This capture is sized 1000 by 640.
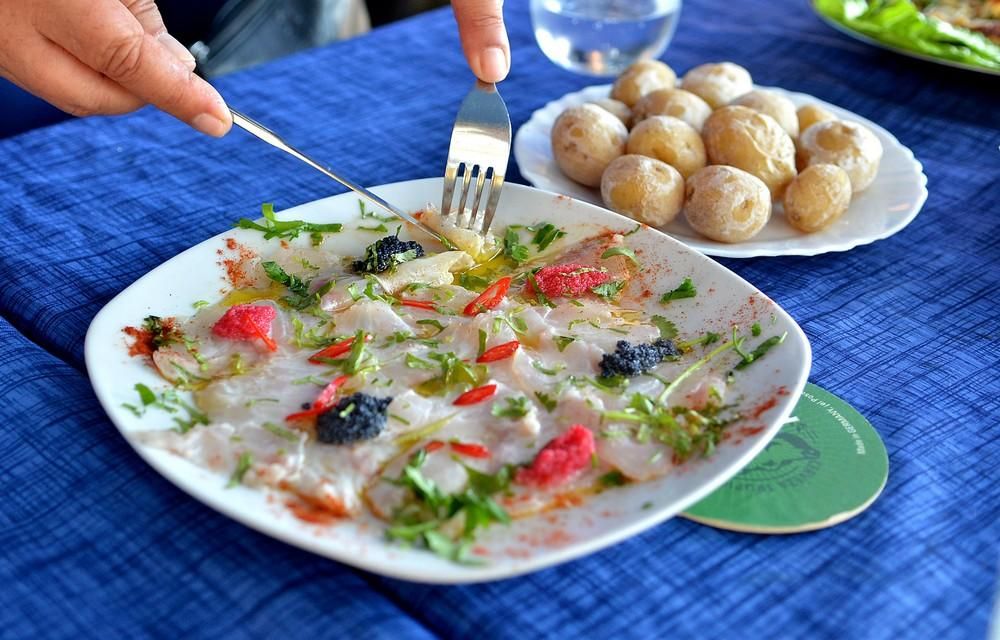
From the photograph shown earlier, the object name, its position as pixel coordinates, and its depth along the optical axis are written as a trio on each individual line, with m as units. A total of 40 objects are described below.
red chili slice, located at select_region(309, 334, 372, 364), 0.50
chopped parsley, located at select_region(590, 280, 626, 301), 0.55
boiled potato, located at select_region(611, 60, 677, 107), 0.68
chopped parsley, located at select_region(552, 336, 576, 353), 0.51
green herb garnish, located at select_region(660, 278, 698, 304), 0.54
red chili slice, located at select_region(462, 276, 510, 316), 0.53
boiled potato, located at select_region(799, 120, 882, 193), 0.62
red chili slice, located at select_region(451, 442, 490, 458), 0.45
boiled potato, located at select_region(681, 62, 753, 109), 0.67
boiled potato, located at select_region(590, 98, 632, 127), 0.66
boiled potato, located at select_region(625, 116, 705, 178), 0.61
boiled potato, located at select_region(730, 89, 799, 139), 0.64
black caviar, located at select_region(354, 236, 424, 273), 0.56
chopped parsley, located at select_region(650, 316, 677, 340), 0.53
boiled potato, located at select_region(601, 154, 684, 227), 0.59
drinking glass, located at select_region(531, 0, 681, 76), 0.76
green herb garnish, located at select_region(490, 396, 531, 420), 0.47
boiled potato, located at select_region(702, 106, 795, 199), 0.61
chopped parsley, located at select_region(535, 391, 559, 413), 0.48
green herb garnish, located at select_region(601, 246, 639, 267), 0.56
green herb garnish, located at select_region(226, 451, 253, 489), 0.44
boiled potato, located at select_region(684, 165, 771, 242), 0.58
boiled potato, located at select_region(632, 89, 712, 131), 0.64
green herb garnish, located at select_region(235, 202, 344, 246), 0.57
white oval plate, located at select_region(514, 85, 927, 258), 0.59
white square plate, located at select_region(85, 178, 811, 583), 0.41
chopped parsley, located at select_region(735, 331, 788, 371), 0.50
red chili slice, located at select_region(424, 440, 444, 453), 0.45
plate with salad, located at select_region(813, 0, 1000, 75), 0.75
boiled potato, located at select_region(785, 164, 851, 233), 0.60
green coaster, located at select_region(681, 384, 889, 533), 0.45
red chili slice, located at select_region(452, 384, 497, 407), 0.48
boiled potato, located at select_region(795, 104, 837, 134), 0.66
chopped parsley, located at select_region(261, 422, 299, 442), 0.46
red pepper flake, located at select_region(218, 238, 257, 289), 0.55
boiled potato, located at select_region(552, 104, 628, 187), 0.63
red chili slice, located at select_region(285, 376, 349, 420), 0.47
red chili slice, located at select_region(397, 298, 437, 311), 0.54
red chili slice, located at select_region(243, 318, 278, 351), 0.51
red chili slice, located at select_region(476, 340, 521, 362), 0.50
